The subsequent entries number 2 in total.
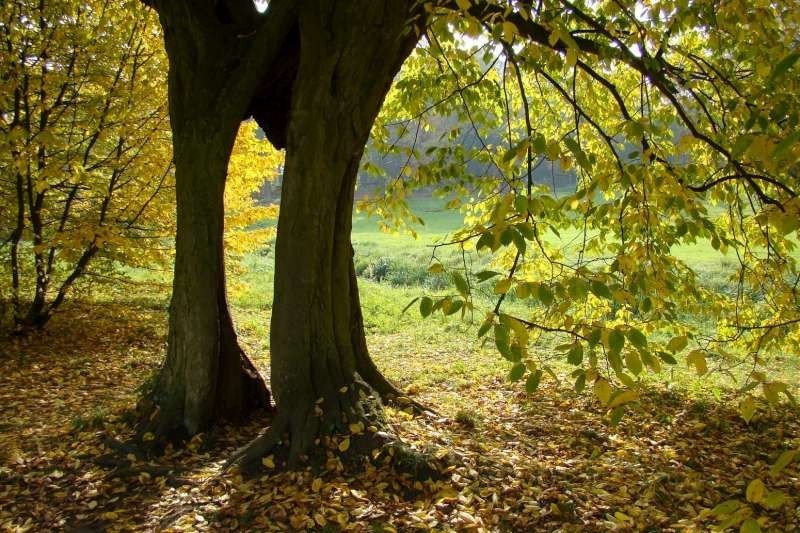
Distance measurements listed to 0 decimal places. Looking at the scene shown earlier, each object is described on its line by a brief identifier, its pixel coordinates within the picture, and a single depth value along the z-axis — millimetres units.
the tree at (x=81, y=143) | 7359
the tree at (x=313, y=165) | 4191
